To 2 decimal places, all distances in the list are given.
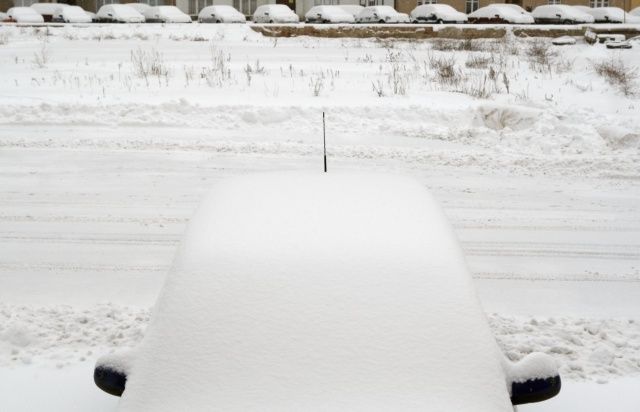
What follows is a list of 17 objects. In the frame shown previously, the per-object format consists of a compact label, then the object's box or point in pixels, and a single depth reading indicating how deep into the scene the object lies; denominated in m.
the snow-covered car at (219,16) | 44.28
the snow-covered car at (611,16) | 46.16
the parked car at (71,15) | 43.09
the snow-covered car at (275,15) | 44.44
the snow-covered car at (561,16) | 43.56
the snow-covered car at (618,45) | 25.02
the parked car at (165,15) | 43.88
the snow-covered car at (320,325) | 2.32
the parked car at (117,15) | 43.25
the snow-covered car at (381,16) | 44.16
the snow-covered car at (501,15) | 43.31
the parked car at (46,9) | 48.16
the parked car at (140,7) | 47.26
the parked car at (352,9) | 49.19
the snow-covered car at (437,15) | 43.38
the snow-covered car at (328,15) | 44.00
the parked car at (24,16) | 42.75
